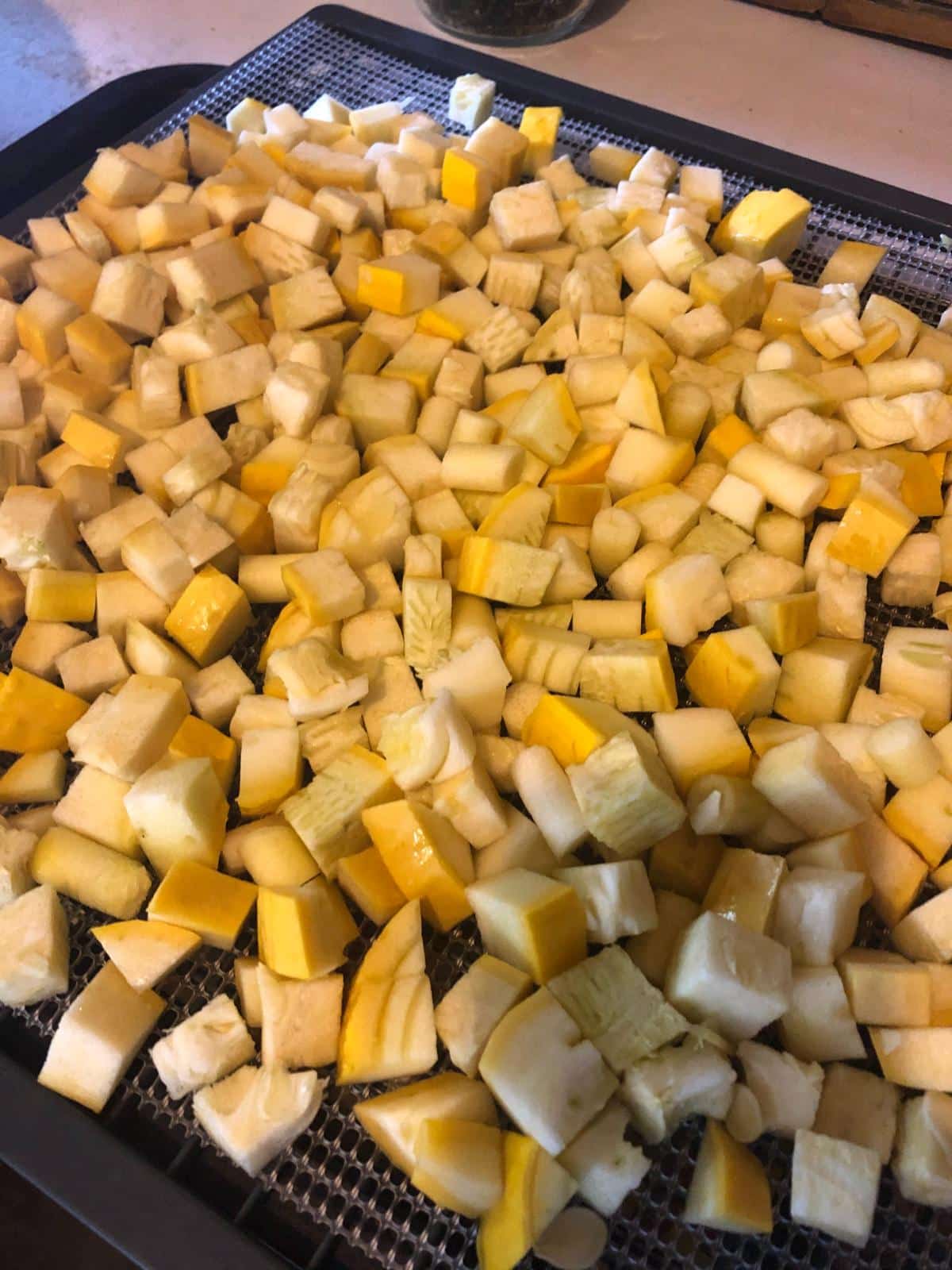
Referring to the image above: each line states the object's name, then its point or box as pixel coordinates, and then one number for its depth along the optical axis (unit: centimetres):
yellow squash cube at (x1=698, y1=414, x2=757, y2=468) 32
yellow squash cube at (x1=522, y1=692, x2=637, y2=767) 25
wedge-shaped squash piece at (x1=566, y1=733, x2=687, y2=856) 24
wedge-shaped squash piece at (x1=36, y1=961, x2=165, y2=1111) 23
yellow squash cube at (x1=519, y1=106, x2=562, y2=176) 39
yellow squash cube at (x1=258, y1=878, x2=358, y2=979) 23
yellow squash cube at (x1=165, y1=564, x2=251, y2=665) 28
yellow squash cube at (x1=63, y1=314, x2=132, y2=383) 33
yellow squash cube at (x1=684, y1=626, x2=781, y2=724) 27
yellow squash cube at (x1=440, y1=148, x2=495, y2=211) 36
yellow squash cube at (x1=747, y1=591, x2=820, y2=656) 28
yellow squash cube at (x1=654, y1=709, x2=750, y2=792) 26
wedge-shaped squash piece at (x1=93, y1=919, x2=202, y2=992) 24
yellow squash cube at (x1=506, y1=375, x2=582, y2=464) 31
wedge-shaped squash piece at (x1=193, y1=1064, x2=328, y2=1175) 22
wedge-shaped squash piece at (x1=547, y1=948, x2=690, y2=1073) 22
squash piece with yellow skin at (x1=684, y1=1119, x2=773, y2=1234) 21
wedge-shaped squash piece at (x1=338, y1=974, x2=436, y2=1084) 23
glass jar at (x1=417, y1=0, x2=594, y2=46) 51
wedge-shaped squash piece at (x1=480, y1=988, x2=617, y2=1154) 21
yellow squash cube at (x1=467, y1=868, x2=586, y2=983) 23
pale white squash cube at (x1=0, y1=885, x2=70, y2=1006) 24
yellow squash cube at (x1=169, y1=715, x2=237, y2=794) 26
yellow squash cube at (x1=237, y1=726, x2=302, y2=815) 26
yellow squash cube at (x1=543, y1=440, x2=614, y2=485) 31
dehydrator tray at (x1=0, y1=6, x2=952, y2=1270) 21
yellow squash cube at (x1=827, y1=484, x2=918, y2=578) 29
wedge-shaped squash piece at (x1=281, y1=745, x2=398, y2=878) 25
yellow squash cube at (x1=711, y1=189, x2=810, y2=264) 36
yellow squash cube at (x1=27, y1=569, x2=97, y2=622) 29
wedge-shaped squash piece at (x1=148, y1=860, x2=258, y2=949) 24
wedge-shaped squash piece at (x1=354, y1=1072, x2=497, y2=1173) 22
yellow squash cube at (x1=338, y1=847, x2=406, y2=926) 25
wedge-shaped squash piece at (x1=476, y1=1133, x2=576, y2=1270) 21
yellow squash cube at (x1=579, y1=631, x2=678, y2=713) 27
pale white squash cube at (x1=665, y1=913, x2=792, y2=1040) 22
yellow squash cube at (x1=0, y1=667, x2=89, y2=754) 27
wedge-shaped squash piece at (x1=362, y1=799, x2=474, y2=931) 24
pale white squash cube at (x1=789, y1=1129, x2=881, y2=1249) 21
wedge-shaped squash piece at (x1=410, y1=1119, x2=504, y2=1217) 21
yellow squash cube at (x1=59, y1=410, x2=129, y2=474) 31
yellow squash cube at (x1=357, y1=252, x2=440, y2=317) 34
